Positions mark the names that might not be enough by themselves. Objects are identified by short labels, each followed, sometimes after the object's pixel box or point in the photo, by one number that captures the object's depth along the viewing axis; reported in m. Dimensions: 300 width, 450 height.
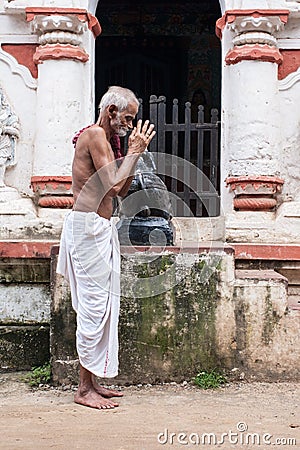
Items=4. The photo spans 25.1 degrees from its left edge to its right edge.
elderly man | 3.76
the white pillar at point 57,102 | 5.57
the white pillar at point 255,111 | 5.55
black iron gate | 5.75
